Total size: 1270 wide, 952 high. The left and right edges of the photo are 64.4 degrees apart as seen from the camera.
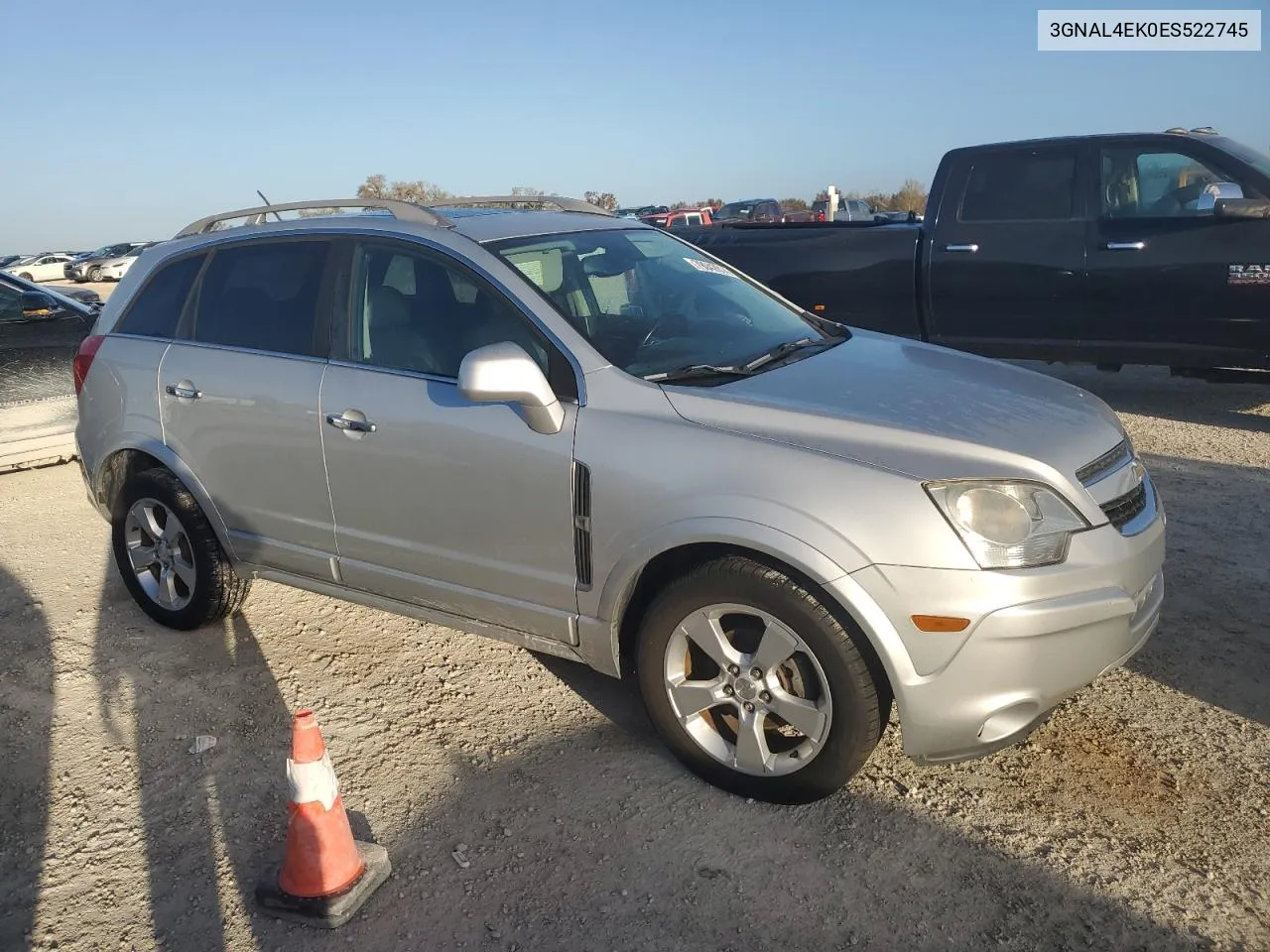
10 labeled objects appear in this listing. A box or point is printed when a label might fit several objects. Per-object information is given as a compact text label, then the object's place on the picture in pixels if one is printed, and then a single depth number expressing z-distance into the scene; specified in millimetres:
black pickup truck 6617
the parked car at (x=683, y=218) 24781
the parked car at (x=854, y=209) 25484
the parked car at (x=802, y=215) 25725
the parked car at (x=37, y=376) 6699
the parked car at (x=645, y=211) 32822
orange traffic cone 2592
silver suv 2699
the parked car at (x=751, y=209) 30405
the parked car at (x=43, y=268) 43050
